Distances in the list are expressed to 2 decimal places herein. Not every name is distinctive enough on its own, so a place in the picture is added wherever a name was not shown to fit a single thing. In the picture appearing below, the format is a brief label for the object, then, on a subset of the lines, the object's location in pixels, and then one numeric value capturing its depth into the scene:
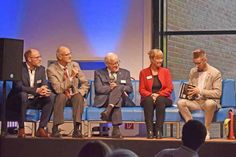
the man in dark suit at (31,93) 10.85
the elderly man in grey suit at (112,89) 10.77
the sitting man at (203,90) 10.68
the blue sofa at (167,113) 10.90
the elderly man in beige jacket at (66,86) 10.72
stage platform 9.86
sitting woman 10.58
